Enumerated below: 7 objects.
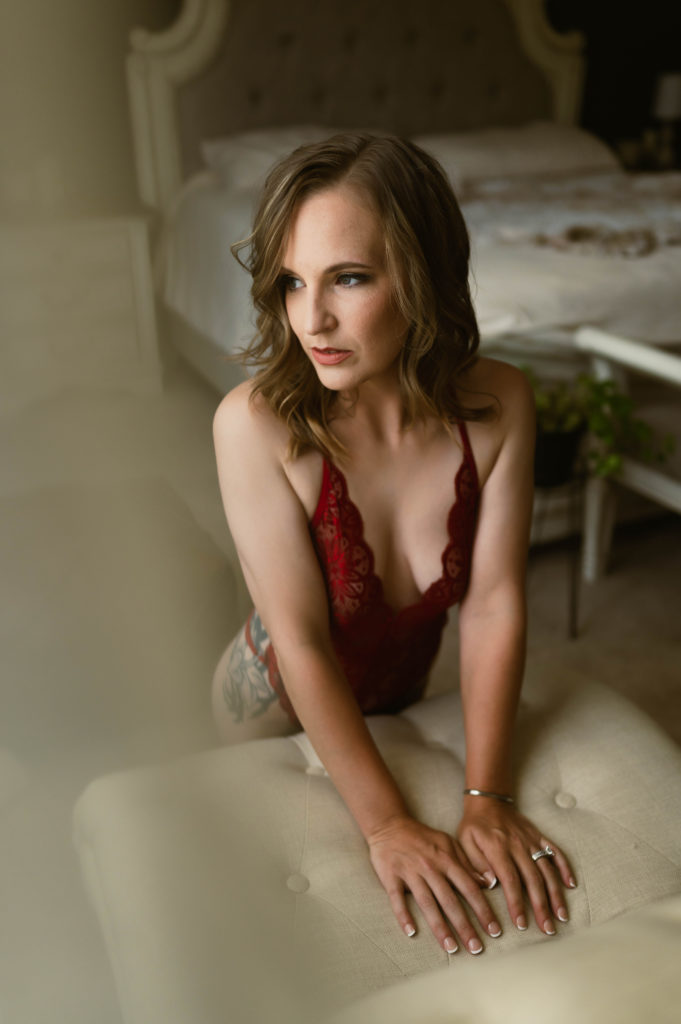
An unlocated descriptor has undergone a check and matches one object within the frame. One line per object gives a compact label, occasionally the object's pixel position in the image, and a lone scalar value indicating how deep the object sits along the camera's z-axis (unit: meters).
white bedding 1.38
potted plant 1.28
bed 1.44
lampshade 2.87
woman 0.47
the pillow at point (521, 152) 2.33
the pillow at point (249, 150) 2.02
